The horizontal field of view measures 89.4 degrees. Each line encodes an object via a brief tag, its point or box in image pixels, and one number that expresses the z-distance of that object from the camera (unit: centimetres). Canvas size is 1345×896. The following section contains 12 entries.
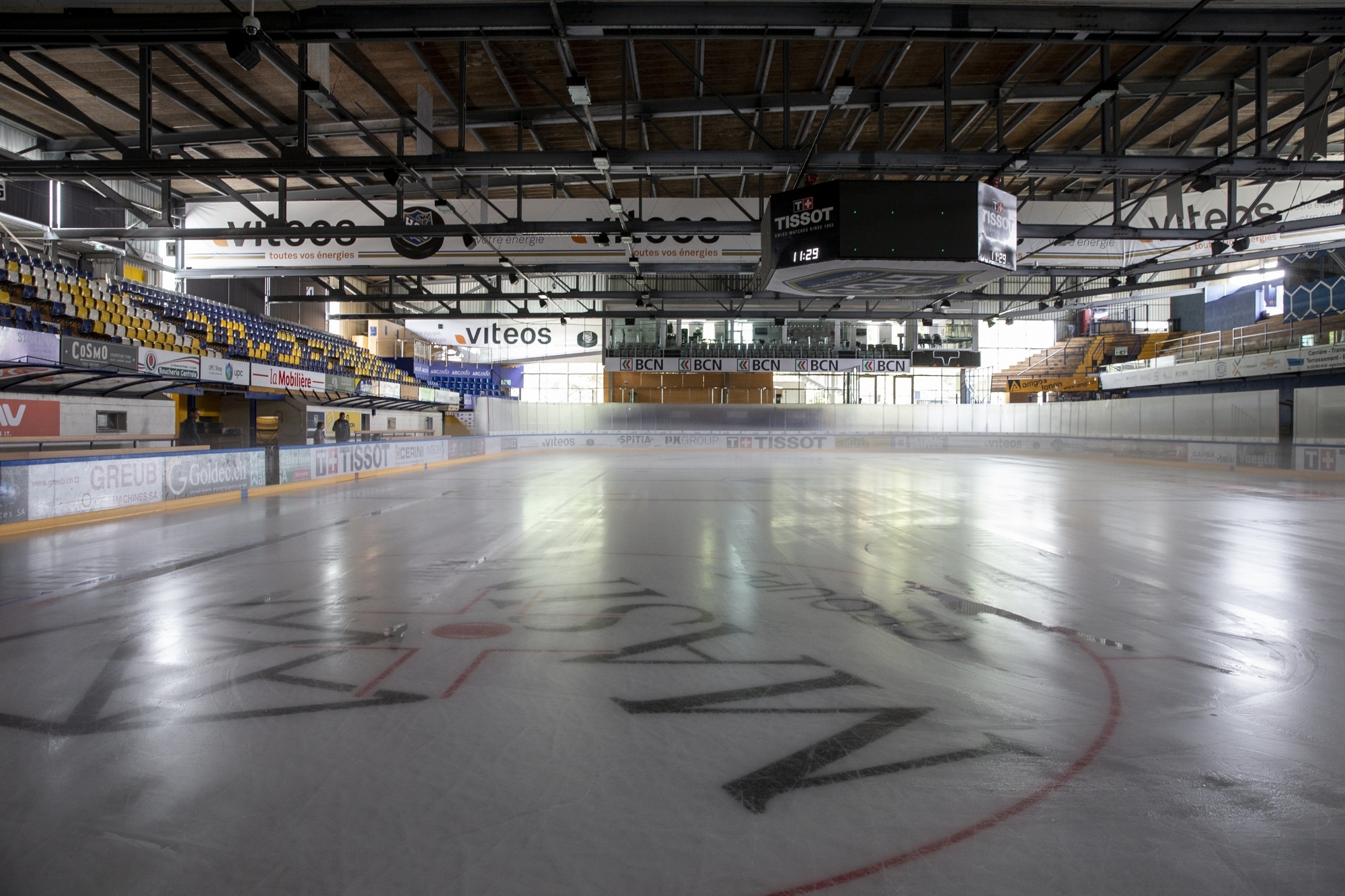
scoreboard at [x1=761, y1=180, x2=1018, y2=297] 1027
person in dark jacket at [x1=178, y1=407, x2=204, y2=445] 1488
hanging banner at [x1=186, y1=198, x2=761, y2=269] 1477
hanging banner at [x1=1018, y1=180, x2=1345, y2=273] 1499
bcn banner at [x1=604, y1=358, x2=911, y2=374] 3089
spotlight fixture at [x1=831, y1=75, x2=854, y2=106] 902
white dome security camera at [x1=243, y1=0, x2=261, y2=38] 730
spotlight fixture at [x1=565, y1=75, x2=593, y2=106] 876
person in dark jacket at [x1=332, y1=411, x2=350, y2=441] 2330
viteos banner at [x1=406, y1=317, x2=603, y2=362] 2905
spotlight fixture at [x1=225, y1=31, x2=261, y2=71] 800
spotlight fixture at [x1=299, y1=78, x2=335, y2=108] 886
